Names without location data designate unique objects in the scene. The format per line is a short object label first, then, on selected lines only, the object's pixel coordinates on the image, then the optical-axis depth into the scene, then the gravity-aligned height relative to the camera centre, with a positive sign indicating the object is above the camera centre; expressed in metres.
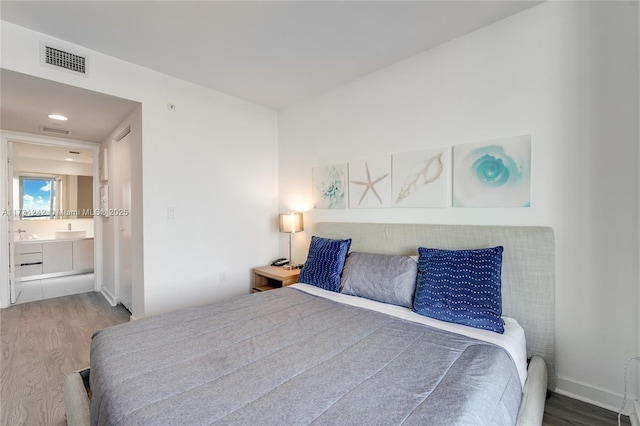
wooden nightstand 3.05 -0.71
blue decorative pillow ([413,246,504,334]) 1.71 -0.49
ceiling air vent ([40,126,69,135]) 3.62 +1.07
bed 1.02 -0.68
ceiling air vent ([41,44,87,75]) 2.24 +1.23
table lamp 3.34 -0.13
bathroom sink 5.74 -0.41
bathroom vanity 5.04 -0.81
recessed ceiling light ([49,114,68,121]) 3.16 +1.07
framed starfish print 2.70 +0.28
